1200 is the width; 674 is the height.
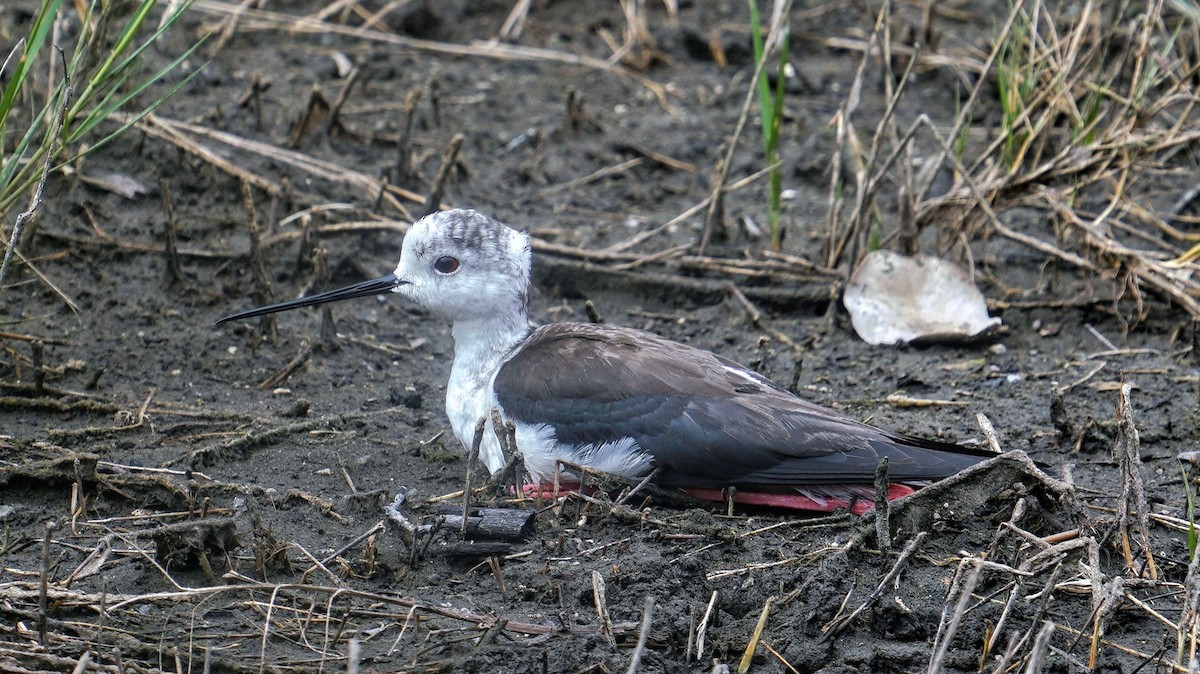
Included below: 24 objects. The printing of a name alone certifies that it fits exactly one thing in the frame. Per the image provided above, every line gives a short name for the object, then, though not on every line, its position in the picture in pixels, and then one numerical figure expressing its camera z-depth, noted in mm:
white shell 11344
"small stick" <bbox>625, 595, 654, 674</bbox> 5785
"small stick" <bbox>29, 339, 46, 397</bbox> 9406
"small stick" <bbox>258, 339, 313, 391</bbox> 10500
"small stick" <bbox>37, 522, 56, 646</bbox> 6215
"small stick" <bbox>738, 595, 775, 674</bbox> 6812
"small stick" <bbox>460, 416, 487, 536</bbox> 7722
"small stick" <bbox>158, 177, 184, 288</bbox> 11159
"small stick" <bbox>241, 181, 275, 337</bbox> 10922
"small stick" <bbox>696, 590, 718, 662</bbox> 6867
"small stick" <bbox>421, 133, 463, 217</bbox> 12133
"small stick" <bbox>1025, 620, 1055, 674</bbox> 5684
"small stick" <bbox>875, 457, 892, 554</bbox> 7562
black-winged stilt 8578
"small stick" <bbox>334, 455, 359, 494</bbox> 8875
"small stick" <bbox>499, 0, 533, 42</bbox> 16687
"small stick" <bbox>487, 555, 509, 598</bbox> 7372
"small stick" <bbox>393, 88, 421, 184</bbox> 12906
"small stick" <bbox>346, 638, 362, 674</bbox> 5559
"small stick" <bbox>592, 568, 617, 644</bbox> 6910
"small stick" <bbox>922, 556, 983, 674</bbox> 6004
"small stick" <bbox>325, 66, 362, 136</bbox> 13534
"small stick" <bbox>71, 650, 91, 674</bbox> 5949
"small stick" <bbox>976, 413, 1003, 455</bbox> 8969
